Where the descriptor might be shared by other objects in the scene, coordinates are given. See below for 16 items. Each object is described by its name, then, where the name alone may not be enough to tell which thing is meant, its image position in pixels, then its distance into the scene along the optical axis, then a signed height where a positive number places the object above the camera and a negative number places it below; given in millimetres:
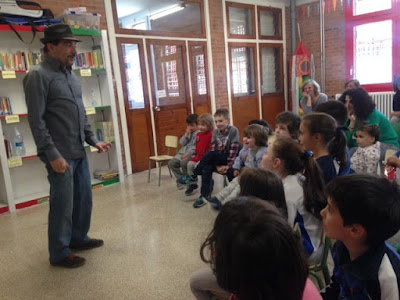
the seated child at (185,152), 4016 -701
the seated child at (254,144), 3012 -492
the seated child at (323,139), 2068 -342
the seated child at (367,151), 2904 -614
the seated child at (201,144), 3812 -576
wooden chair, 4348 -645
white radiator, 6253 -424
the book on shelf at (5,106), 3750 +21
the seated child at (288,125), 2879 -333
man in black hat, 2199 -155
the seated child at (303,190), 1653 -523
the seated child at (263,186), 1618 -464
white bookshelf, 3836 -228
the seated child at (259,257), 802 -400
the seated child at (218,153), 3484 -632
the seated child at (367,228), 1016 -458
